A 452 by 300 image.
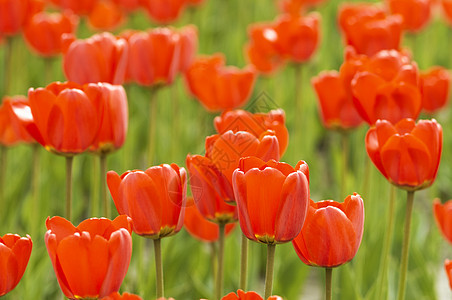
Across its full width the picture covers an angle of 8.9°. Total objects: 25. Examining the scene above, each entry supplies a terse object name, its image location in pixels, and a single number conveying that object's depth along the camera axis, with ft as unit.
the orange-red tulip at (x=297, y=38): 9.89
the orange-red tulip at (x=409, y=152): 7.70
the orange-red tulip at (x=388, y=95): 8.08
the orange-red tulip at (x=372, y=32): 8.93
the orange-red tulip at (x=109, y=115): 7.87
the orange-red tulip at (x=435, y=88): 9.19
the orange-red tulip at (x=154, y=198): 7.45
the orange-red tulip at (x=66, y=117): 7.81
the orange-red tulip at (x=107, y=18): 14.17
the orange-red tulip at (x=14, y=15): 10.21
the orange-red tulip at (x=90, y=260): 7.23
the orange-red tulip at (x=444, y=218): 8.26
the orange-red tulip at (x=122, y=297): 7.01
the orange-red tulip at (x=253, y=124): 7.71
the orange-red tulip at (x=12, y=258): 7.32
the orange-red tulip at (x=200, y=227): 8.45
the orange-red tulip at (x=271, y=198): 7.28
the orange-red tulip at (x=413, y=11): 11.45
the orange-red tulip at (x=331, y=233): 7.36
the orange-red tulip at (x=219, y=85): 9.40
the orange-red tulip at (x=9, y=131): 8.50
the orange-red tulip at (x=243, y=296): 7.10
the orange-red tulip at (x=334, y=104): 8.74
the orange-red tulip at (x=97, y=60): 8.32
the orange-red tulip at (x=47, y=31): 10.24
